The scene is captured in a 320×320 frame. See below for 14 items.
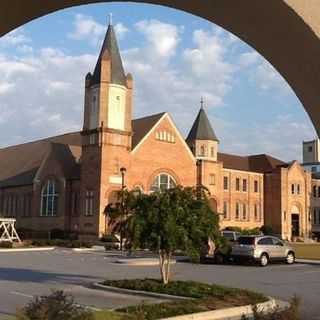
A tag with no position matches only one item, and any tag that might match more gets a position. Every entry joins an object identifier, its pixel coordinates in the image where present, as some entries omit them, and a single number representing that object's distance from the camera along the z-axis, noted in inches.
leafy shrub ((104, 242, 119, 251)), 1950.2
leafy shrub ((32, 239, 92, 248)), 2066.9
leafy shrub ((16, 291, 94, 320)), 221.5
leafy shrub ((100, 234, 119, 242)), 2302.9
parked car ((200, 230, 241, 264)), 1344.4
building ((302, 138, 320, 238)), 3961.6
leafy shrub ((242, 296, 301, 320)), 219.3
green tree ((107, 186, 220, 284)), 681.6
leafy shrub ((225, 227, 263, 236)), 3174.2
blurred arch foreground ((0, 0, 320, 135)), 150.2
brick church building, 2652.6
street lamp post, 734.5
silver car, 1321.4
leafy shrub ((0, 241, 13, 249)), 1995.6
